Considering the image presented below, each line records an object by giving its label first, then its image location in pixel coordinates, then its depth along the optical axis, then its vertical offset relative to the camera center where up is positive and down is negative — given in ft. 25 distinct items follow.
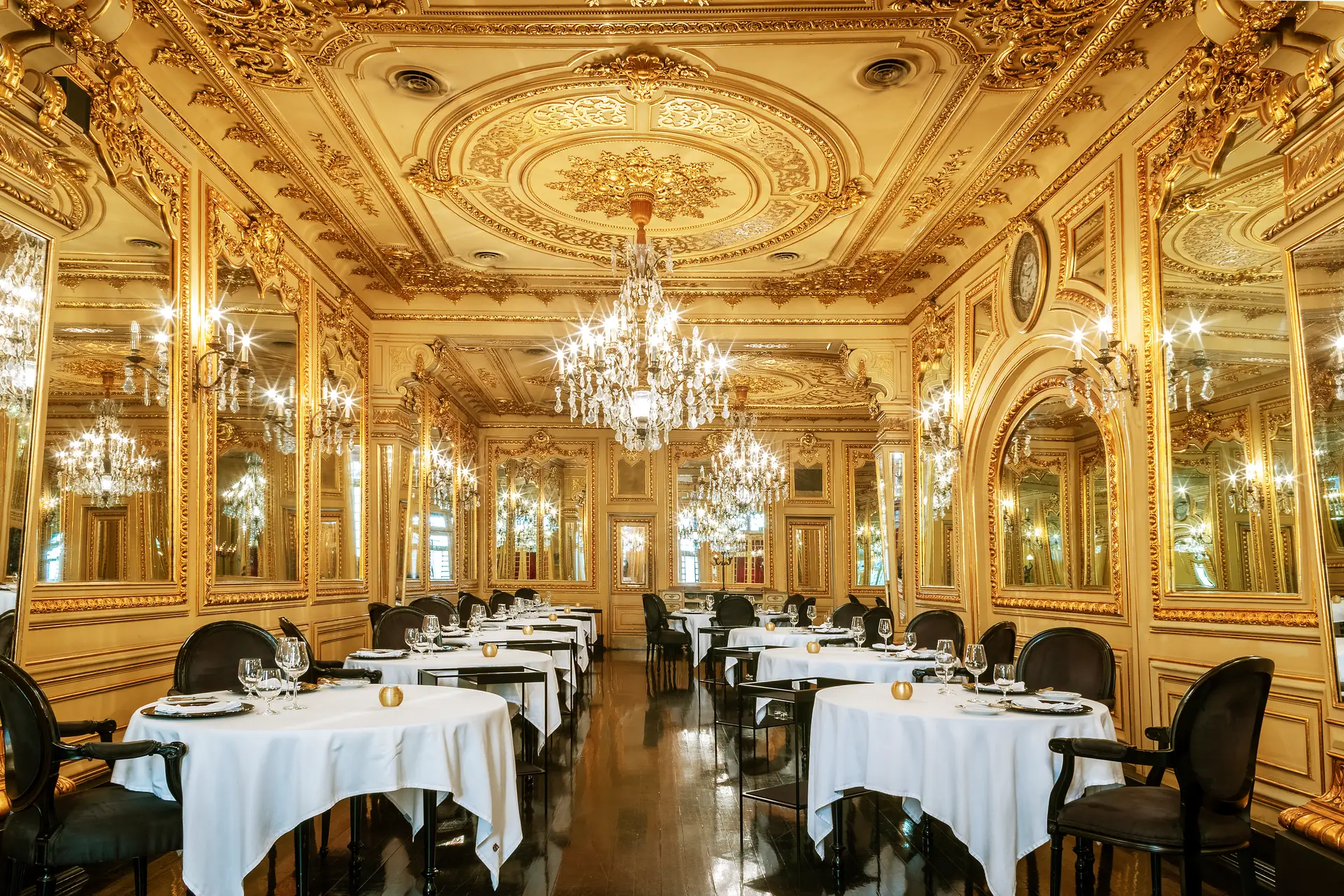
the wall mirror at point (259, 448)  20.90 +2.09
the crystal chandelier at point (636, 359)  23.73 +4.34
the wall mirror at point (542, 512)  54.39 +1.36
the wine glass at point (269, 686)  12.11 -1.75
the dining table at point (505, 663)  18.44 -2.49
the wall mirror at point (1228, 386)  14.74 +2.19
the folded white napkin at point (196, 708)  11.49 -1.93
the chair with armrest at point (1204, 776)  10.47 -2.65
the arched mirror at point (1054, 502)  20.48 +0.58
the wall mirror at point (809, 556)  55.47 -1.31
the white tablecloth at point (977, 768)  11.80 -2.91
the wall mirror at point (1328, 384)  11.10 +1.57
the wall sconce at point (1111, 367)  18.67 +3.06
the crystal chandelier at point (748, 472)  46.39 +3.05
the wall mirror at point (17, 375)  12.43 +2.18
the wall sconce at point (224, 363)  19.85 +3.67
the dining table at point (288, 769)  10.80 -2.55
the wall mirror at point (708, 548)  55.01 -0.80
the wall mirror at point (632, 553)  54.80 -0.96
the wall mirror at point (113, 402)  14.71 +2.31
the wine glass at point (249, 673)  11.62 -1.51
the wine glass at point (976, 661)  13.69 -1.81
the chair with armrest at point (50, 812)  10.03 -2.78
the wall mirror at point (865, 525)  53.52 +0.31
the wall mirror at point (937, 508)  29.17 +0.64
